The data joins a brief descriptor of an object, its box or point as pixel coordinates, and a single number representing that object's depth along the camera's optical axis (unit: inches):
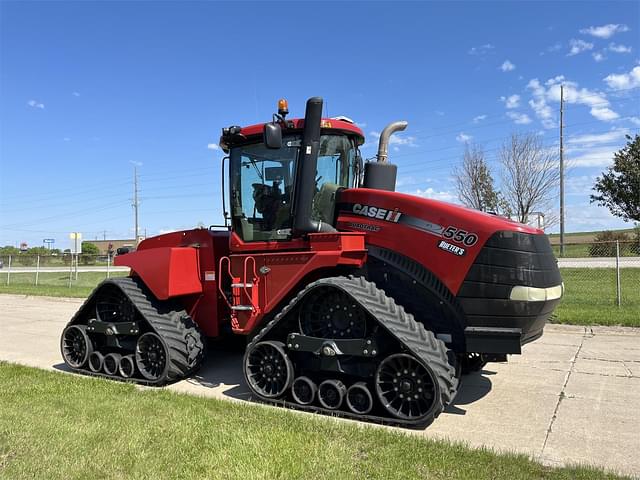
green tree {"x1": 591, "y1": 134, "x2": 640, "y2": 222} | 1016.9
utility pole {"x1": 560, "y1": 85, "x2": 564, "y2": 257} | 1065.2
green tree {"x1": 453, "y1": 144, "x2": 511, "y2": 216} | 895.7
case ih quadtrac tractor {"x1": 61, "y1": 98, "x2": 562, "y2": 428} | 171.9
